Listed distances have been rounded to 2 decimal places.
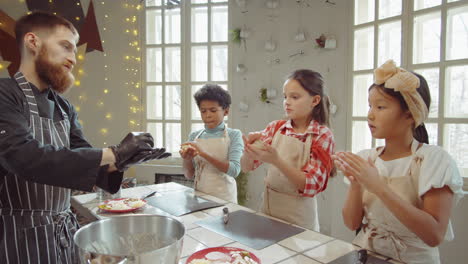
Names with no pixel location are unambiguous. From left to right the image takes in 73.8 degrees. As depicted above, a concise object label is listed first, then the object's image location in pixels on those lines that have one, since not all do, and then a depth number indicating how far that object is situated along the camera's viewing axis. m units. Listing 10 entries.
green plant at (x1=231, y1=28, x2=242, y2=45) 3.83
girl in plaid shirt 1.57
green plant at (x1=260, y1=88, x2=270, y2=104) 3.76
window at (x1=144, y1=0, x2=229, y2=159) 4.12
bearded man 1.04
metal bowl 0.86
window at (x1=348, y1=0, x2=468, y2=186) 2.46
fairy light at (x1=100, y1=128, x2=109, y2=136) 4.33
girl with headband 1.14
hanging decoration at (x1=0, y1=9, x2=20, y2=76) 3.96
